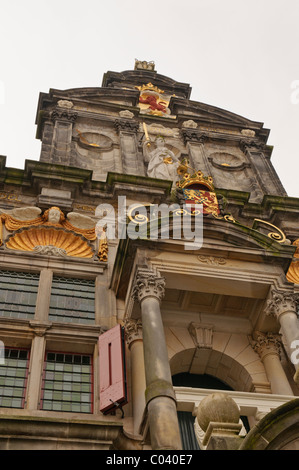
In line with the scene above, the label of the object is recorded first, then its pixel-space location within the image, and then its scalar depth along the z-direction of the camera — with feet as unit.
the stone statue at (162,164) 67.82
